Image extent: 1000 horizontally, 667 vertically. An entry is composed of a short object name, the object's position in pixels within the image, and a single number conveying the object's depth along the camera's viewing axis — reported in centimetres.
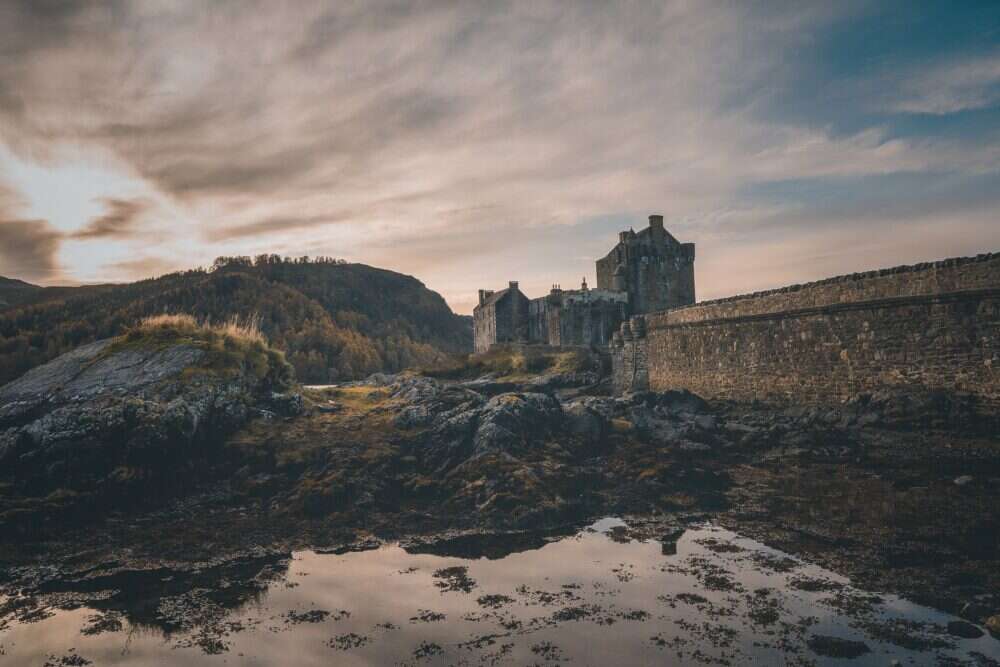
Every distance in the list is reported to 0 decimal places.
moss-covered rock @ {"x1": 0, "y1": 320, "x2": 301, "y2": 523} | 2219
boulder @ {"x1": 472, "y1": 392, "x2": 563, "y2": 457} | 2469
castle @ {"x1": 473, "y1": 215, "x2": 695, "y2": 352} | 5688
